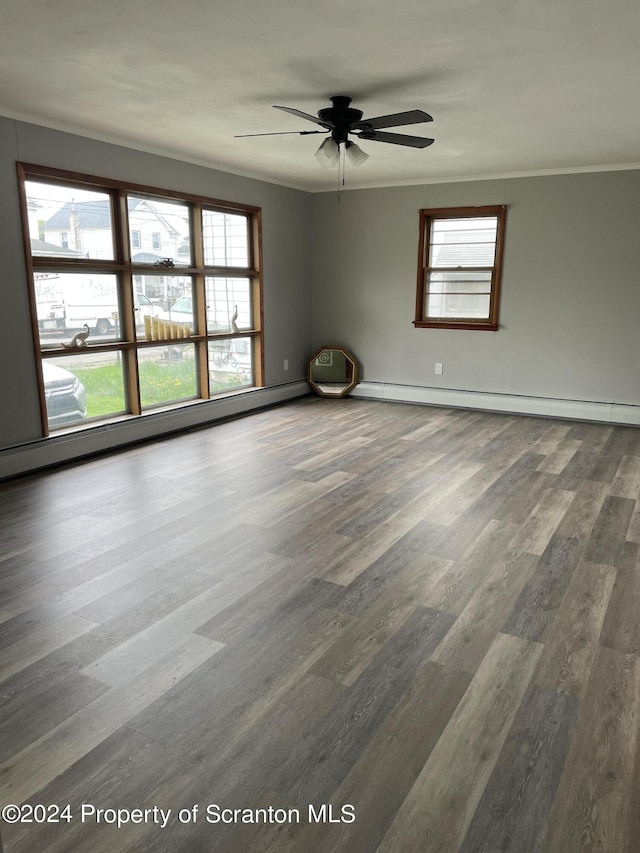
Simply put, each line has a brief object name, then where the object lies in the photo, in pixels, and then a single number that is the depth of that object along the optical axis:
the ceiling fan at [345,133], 3.75
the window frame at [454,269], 6.60
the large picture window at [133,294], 4.75
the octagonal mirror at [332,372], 7.73
